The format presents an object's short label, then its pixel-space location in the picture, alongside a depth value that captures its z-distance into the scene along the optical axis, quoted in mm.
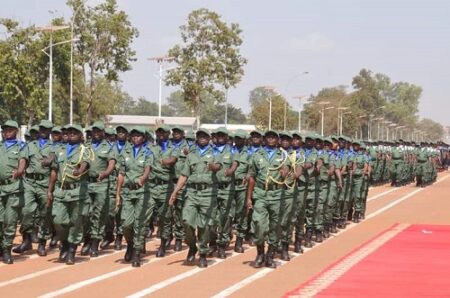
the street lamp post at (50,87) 36844
